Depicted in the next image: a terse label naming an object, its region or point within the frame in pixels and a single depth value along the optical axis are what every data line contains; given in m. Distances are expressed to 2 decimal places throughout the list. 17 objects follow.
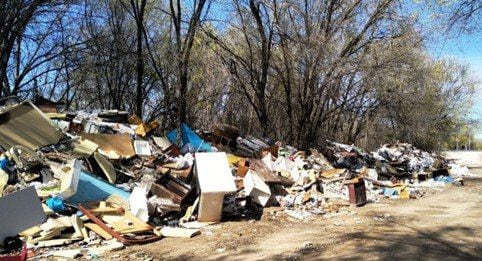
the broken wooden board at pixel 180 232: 7.27
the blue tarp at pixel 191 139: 13.10
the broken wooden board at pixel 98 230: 6.94
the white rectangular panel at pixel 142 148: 11.39
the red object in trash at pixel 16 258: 3.89
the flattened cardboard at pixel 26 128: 9.55
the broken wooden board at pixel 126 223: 7.13
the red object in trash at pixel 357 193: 10.31
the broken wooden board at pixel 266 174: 10.05
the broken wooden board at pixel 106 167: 9.32
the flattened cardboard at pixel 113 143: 10.84
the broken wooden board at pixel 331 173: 12.47
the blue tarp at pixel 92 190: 7.99
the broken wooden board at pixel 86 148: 9.80
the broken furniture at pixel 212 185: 8.00
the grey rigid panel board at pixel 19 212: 6.40
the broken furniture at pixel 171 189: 8.44
